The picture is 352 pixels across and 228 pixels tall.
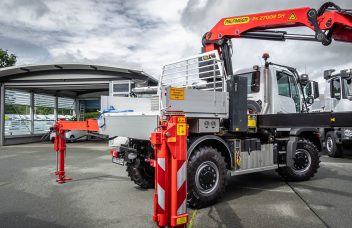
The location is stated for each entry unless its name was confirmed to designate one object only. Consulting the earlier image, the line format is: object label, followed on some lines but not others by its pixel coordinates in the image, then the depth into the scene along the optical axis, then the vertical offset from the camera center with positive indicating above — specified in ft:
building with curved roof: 55.42 +6.83
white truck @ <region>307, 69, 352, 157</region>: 36.60 +1.99
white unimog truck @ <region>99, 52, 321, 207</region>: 16.57 -0.52
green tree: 118.93 +24.85
